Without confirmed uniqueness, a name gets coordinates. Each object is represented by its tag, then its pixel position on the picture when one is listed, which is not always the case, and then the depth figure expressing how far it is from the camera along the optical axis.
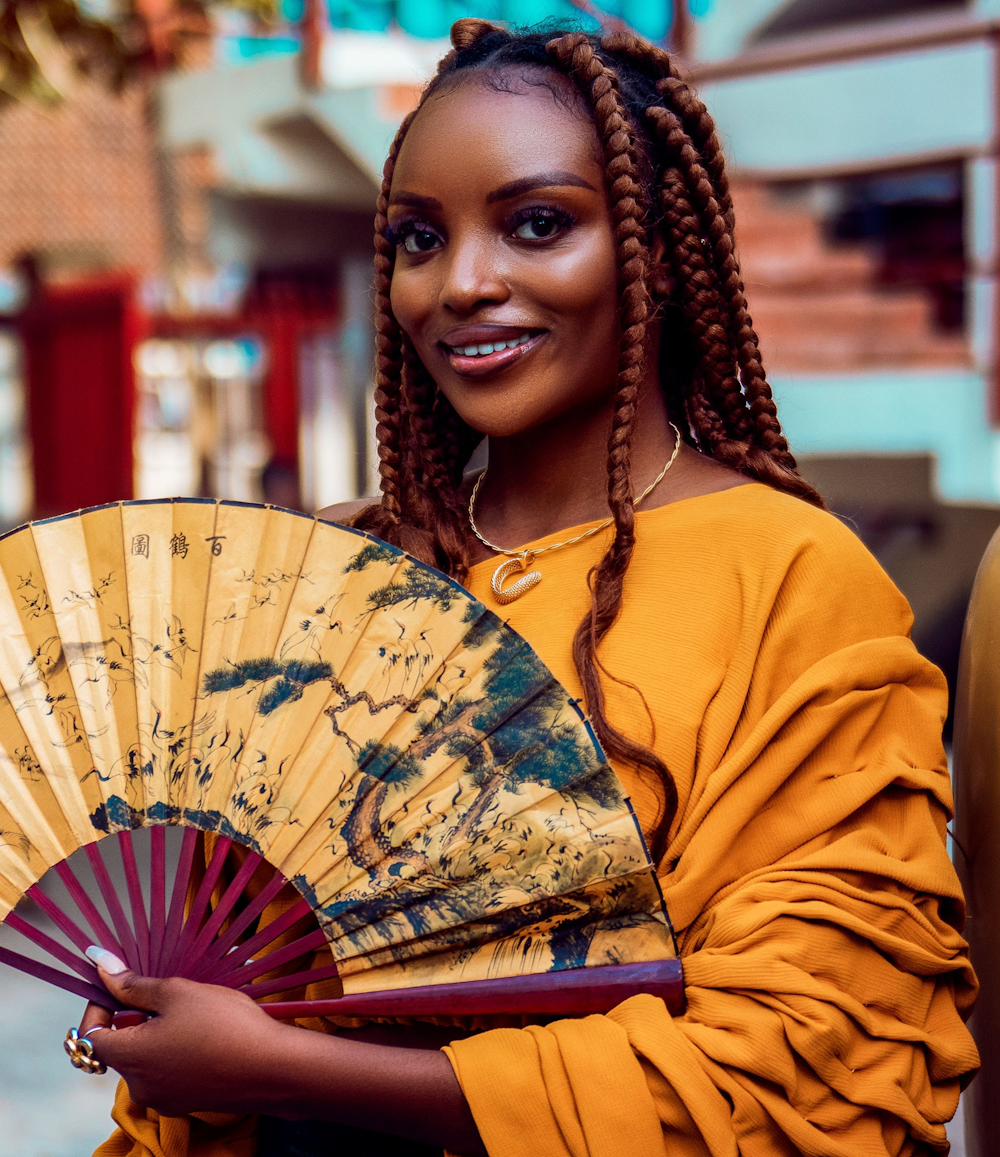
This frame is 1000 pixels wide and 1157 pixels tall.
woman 1.28
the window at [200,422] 13.90
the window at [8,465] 14.70
